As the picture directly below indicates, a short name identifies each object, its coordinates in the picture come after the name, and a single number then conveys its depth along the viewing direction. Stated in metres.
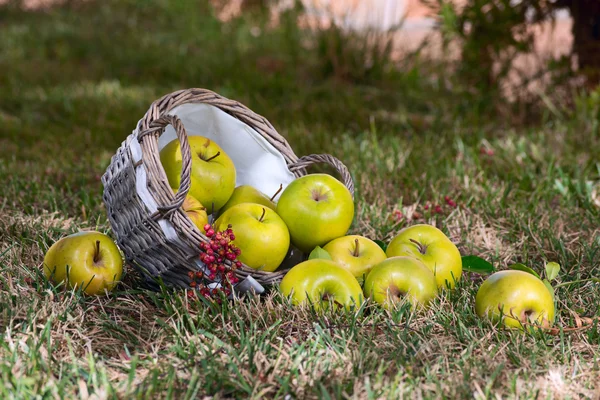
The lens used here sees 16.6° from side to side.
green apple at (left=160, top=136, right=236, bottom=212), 2.01
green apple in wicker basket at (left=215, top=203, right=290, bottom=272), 1.97
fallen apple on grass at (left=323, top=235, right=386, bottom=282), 2.01
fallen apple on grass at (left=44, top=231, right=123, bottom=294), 1.97
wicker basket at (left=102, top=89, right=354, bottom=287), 1.93
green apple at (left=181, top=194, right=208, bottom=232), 1.97
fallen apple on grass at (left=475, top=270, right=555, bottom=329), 1.93
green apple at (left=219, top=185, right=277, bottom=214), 2.06
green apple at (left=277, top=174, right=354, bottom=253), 2.01
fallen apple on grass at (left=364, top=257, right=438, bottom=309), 1.96
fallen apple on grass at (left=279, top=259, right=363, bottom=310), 1.95
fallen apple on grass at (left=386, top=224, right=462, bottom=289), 2.01
